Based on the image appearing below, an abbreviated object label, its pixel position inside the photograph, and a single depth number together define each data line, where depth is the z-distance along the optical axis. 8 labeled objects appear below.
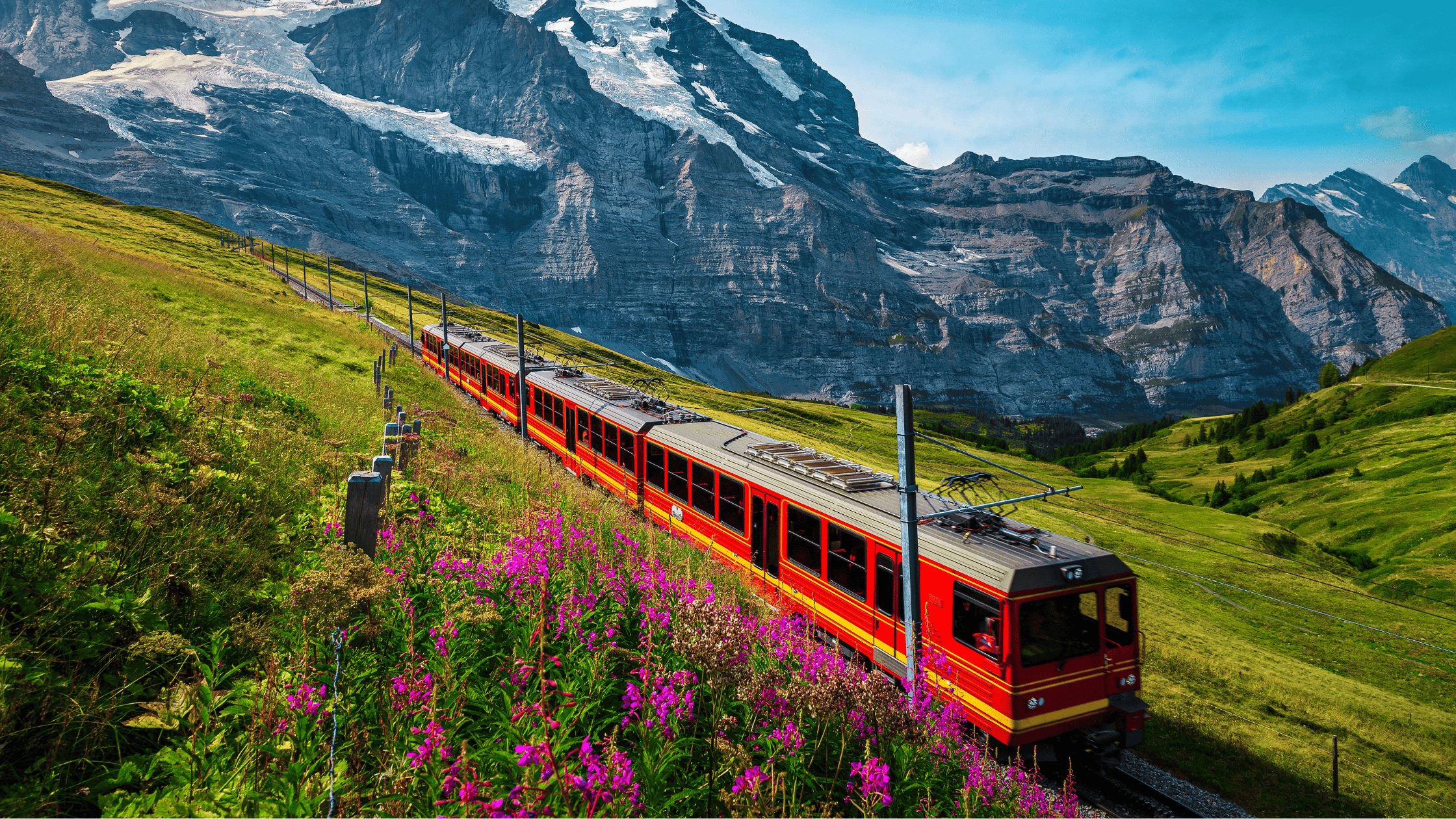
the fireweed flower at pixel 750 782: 3.79
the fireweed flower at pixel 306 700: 3.71
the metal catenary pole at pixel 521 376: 23.90
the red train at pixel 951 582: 9.50
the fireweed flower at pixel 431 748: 3.37
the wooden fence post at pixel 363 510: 5.66
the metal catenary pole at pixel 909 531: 9.09
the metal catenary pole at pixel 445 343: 37.59
